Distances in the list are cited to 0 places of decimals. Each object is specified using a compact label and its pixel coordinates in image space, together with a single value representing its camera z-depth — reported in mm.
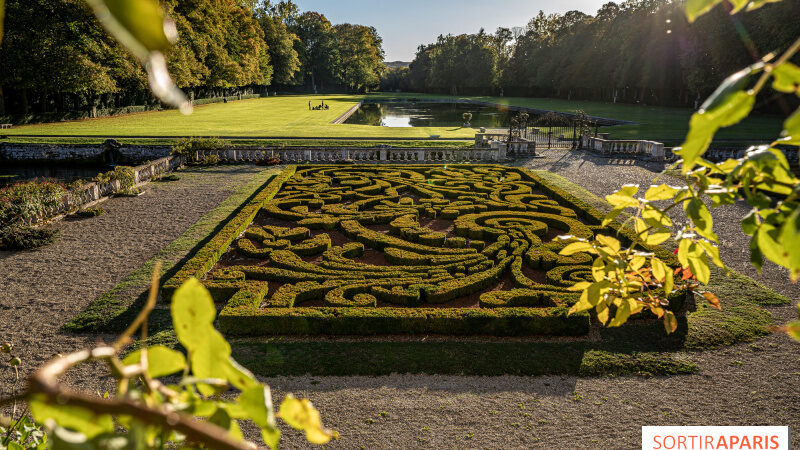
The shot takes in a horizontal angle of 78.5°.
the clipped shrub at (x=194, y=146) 21797
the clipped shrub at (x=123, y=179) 16328
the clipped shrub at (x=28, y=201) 12035
